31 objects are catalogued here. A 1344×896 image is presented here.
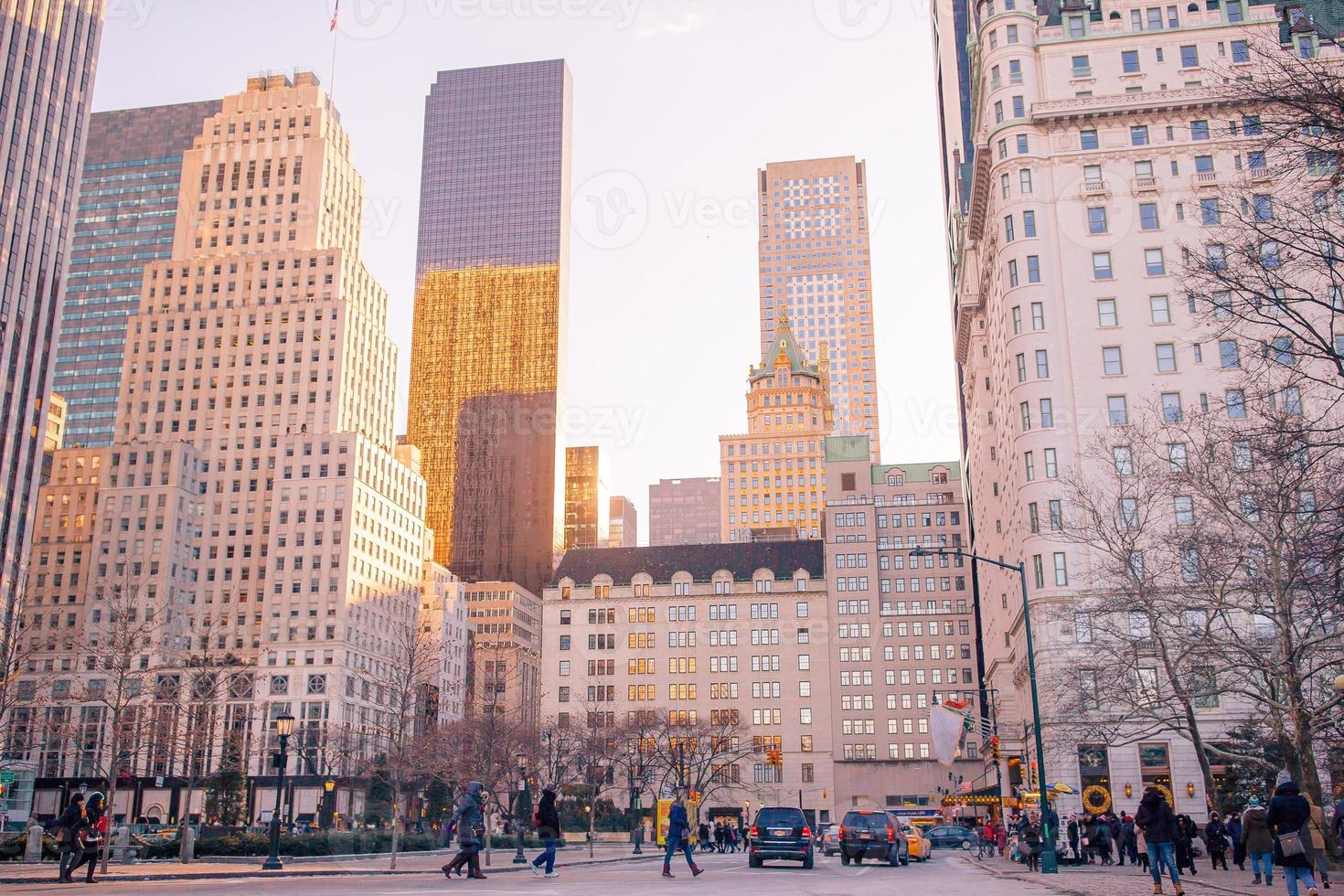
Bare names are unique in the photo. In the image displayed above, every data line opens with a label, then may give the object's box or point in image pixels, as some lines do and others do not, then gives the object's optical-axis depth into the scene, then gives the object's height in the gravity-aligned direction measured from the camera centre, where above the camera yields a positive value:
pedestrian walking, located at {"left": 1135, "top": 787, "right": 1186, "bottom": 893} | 24.06 -1.18
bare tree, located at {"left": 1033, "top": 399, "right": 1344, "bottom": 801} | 34.91 +5.88
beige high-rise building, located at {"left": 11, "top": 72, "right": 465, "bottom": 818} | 138.12 +39.19
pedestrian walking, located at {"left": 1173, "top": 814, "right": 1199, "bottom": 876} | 35.90 -2.44
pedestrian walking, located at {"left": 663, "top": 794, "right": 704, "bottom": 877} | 30.83 -1.74
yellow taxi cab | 54.47 -3.57
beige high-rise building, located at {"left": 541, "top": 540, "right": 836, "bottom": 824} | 132.75 +12.54
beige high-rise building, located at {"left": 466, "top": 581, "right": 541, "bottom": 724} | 171.50 +16.76
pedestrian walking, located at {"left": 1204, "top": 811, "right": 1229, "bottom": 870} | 39.25 -2.53
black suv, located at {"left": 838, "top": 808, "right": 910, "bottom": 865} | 46.16 -2.74
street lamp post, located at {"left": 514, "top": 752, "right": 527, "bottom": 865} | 45.06 -2.99
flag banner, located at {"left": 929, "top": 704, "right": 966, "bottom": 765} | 71.81 +2.07
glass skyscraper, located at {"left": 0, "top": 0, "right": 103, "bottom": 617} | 118.06 +55.86
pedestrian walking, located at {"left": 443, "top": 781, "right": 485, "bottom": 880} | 27.08 -1.37
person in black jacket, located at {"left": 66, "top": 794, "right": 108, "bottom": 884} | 26.37 -1.51
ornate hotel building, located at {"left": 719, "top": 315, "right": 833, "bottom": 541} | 195.38 +44.18
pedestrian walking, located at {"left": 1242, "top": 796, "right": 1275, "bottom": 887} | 23.09 -1.32
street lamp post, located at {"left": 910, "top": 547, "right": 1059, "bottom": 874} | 38.00 -1.55
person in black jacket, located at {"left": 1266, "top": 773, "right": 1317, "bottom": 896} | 19.55 -1.02
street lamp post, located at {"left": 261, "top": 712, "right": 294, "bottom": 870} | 36.54 +0.27
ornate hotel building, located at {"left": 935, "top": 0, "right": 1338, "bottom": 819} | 75.81 +35.40
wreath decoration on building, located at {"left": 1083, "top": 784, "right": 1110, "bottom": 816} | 65.31 -1.85
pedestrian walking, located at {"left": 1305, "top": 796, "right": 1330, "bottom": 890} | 28.66 -1.96
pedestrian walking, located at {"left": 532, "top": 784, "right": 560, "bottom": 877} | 28.80 -1.36
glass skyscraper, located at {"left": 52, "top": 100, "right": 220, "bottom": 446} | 194.62 +56.93
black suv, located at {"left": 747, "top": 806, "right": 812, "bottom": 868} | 38.56 -2.25
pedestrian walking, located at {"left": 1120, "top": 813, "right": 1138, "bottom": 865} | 44.31 -2.70
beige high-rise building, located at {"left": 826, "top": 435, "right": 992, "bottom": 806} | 133.50 +15.32
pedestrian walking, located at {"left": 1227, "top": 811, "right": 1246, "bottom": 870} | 38.22 -2.49
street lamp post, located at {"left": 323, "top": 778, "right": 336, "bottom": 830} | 109.36 -3.14
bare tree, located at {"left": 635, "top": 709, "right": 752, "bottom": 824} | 112.44 +1.67
